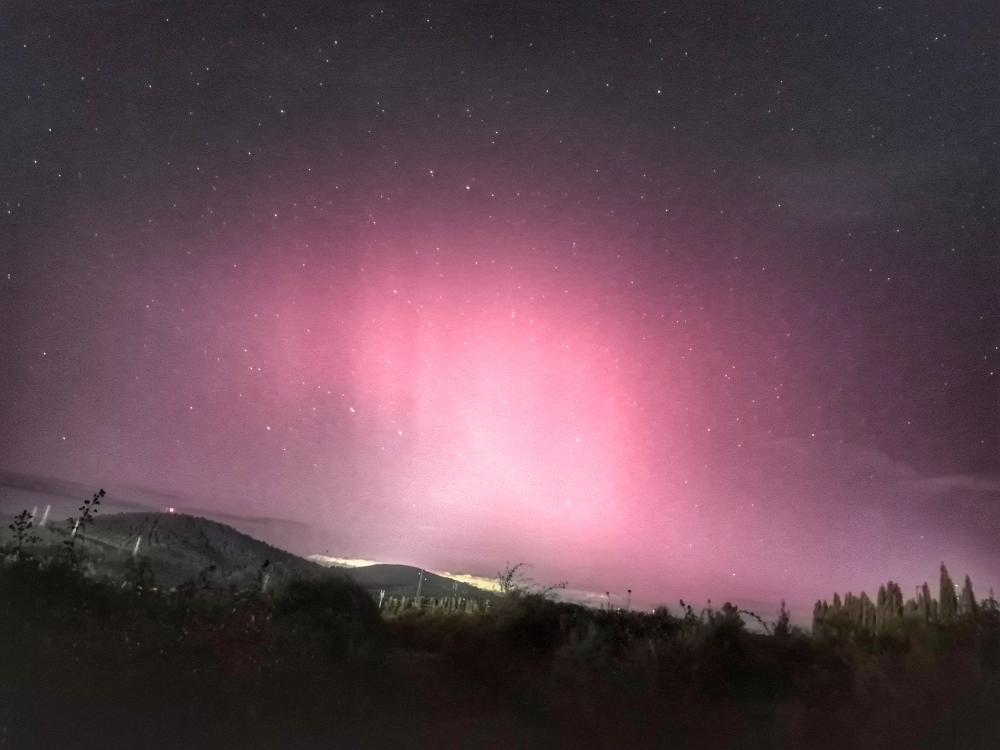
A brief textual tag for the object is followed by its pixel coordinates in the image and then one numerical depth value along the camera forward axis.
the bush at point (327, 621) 4.62
